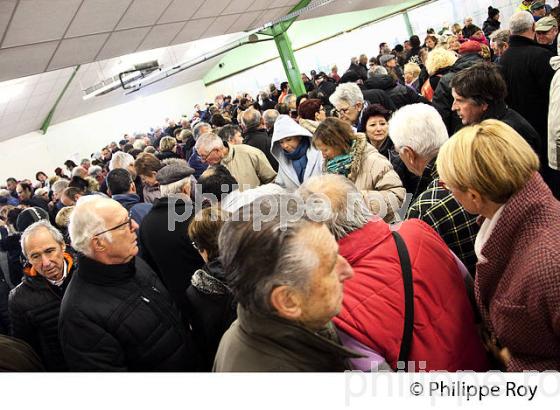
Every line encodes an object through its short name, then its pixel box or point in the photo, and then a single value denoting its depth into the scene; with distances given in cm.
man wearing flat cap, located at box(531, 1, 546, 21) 556
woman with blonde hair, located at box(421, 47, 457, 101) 318
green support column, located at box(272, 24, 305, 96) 925
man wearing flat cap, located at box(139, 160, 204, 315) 227
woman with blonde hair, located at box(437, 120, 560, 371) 96
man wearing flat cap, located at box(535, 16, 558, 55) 352
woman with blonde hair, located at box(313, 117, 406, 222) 219
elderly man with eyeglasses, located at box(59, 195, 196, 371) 150
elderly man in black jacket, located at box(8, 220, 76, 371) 195
